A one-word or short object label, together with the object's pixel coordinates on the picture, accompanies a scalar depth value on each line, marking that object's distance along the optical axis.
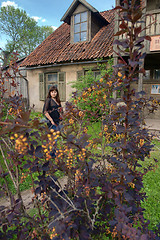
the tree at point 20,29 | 24.23
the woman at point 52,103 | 3.87
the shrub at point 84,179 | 0.90
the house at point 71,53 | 8.39
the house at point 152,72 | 6.35
